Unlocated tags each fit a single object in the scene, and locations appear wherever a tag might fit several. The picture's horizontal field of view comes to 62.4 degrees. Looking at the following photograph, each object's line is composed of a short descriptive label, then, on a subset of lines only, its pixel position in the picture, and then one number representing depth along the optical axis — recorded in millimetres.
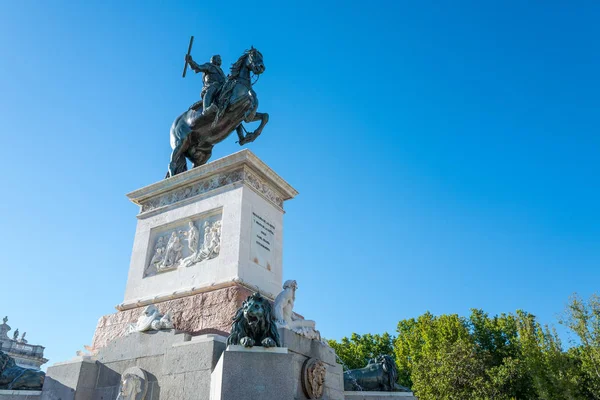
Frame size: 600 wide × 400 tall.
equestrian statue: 10695
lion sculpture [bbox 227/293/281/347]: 6242
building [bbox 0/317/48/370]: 43044
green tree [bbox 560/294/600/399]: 26609
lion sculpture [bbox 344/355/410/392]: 8734
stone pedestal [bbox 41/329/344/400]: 5816
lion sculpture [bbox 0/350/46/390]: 8297
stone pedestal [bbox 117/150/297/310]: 8602
